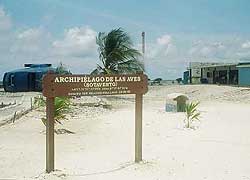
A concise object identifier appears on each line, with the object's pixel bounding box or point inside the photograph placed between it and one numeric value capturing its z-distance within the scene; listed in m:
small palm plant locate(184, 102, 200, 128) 13.97
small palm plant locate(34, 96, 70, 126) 13.39
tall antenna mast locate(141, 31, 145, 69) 36.40
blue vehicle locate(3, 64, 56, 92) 35.53
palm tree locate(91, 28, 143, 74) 35.03
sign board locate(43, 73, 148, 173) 7.69
